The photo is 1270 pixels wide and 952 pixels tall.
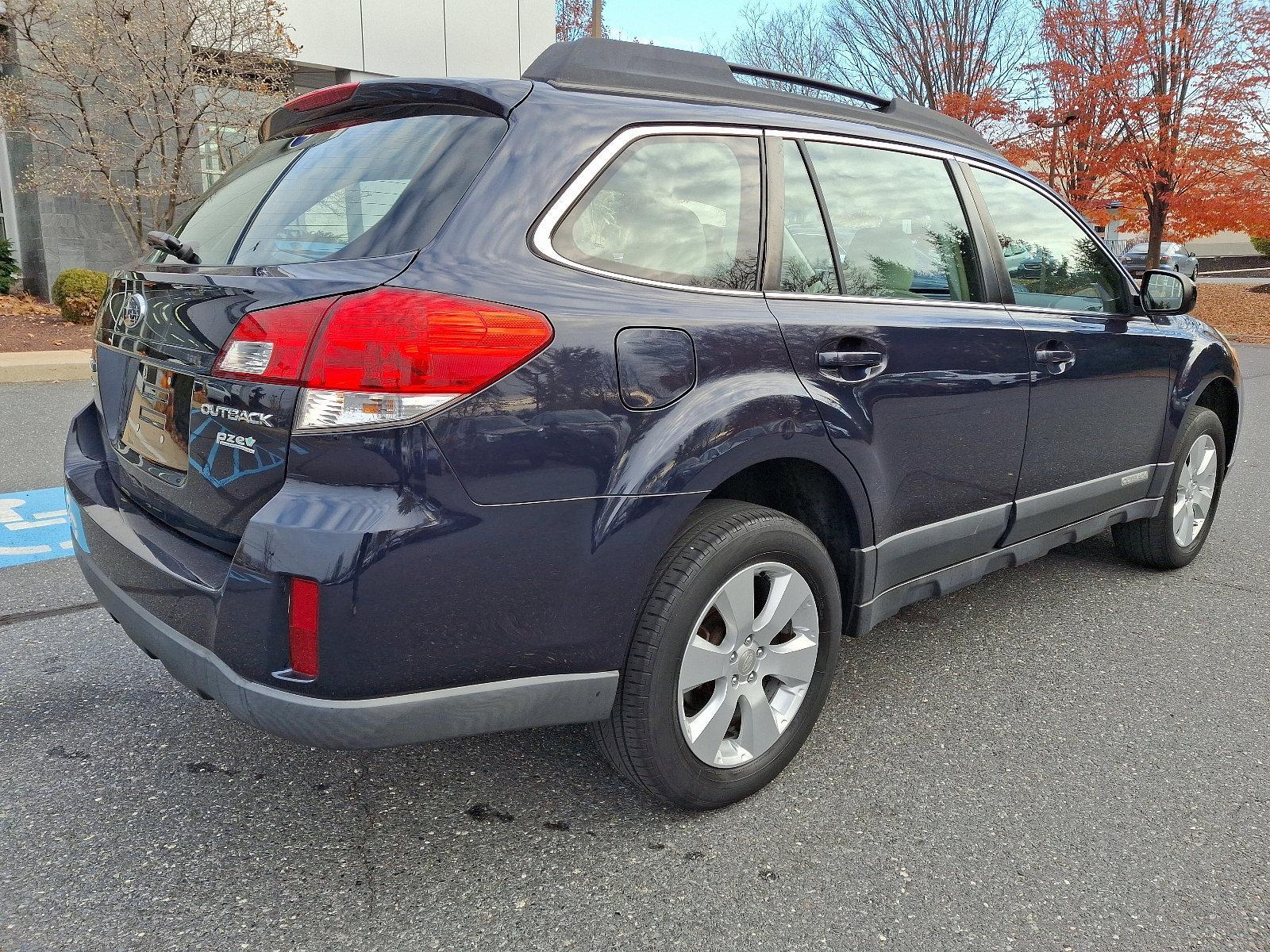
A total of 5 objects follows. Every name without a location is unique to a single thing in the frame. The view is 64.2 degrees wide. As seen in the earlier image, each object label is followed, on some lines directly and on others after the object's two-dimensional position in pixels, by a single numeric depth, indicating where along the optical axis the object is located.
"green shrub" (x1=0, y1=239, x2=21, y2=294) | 15.27
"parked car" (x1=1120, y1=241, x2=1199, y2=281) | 25.50
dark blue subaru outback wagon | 1.97
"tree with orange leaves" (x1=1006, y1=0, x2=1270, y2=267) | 17.44
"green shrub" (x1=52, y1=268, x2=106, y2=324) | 12.95
